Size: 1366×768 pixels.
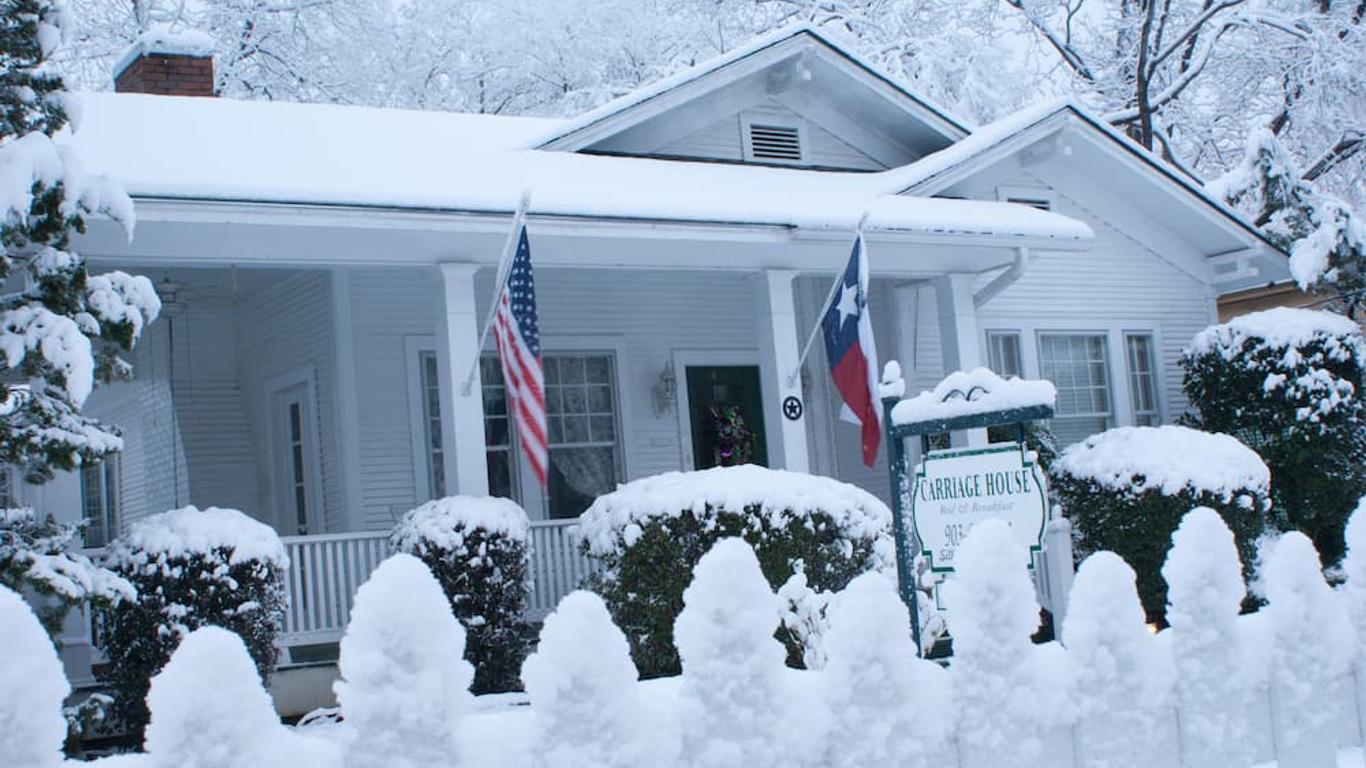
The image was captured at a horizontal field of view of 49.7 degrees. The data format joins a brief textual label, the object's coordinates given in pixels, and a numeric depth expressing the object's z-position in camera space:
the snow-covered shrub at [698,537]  9.45
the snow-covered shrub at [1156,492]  12.13
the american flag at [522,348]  9.30
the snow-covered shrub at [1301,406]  14.11
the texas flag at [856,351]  9.25
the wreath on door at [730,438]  13.80
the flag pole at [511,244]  9.50
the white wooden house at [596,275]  10.38
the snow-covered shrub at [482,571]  9.75
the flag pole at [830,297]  9.75
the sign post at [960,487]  5.76
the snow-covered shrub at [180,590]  8.62
